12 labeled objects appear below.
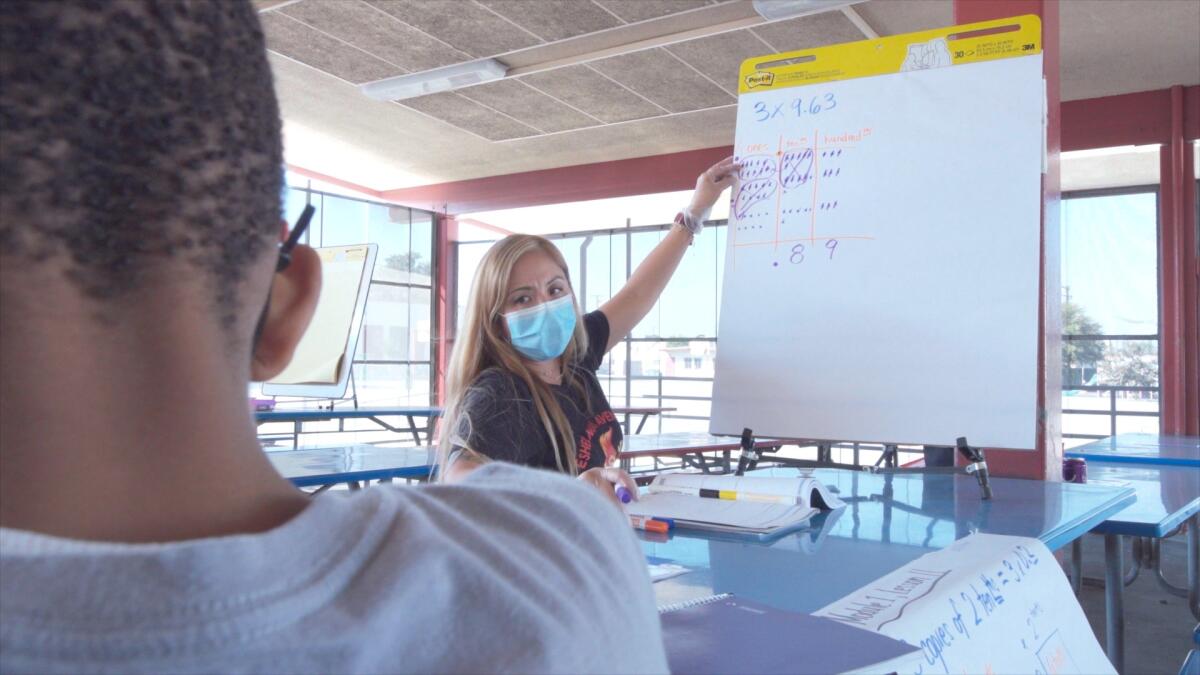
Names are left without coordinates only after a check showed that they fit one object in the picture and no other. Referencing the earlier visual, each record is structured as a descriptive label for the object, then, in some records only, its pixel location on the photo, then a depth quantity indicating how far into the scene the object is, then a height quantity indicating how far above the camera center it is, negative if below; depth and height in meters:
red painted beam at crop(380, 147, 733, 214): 7.66 +1.65
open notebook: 1.38 -0.25
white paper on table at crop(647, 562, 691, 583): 1.05 -0.26
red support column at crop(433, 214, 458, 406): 9.67 +0.71
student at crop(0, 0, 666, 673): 0.32 -0.05
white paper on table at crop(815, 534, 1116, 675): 0.92 -0.29
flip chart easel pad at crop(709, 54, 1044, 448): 1.73 +0.21
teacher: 1.67 -0.04
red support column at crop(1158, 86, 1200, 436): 5.66 +0.55
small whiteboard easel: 4.30 +0.11
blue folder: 0.70 -0.24
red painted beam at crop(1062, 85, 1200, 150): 5.88 +1.67
